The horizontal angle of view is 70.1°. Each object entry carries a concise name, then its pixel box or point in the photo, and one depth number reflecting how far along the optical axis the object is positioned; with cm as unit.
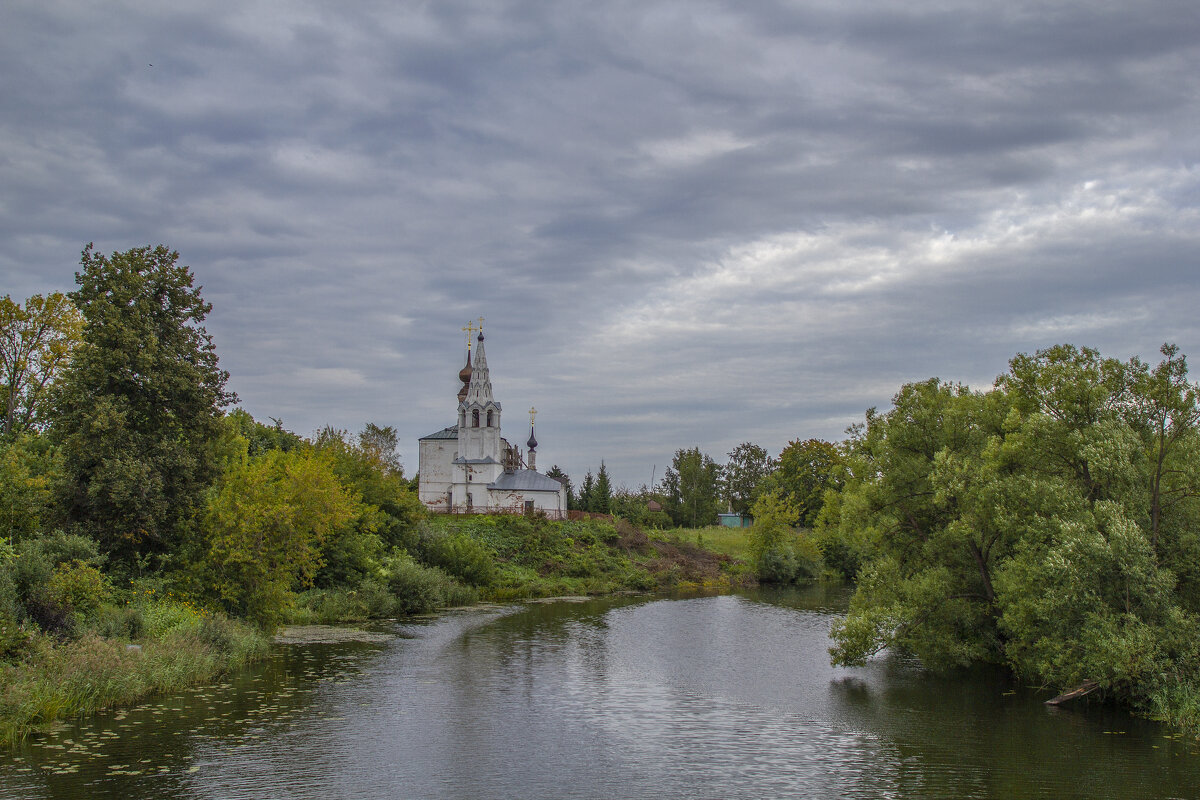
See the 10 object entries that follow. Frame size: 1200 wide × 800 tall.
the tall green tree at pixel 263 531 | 2927
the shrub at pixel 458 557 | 5294
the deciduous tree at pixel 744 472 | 13075
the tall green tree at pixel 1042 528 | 2102
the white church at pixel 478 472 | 7694
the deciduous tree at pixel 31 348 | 4593
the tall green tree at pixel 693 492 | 11419
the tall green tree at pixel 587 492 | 9342
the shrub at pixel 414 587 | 4472
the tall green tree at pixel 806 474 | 9879
